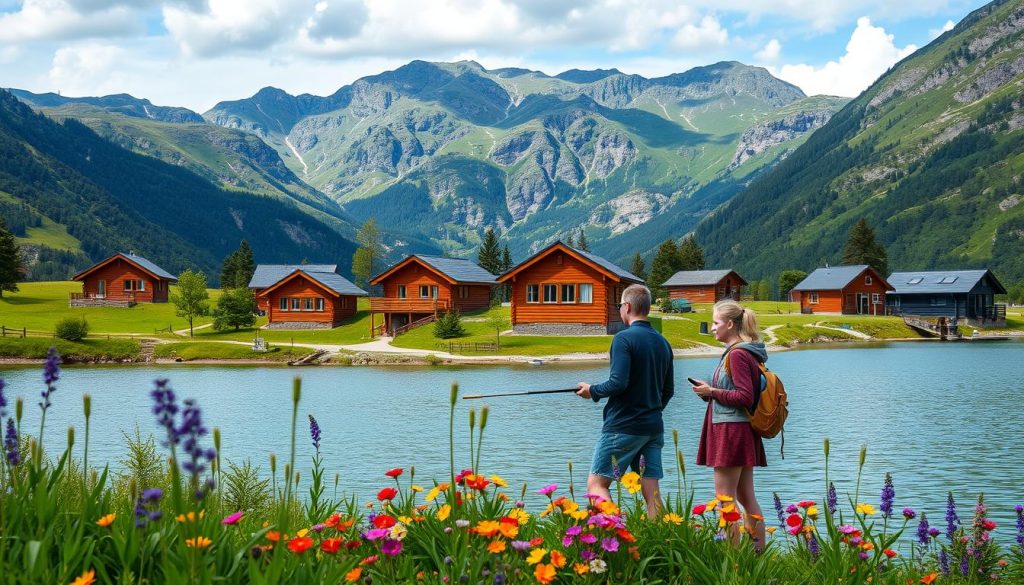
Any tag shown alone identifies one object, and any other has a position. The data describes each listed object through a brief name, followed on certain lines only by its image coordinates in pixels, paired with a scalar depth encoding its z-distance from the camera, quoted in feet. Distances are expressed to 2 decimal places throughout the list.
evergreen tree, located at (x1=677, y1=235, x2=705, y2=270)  438.81
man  32.19
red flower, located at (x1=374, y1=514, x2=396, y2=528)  20.17
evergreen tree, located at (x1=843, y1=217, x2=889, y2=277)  398.42
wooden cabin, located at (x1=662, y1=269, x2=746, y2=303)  387.00
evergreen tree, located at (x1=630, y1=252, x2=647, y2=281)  447.83
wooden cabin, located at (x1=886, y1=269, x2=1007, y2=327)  324.80
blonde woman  29.12
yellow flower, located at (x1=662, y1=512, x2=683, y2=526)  23.53
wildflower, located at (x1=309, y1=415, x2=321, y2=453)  25.53
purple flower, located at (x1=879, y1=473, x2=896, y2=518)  24.29
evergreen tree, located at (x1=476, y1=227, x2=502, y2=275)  377.50
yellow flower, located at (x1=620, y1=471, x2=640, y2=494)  22.71
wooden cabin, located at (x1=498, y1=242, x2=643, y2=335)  223.71
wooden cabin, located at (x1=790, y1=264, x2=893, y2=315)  345.92
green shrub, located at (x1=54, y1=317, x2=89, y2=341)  204.64
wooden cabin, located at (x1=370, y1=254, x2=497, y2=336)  251.39
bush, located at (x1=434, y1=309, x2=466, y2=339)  218.38
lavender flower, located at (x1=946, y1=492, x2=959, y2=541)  25.47
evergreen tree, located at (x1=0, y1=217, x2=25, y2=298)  297.33
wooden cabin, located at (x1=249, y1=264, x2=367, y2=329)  270.67
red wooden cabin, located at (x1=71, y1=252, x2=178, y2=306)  329.72
